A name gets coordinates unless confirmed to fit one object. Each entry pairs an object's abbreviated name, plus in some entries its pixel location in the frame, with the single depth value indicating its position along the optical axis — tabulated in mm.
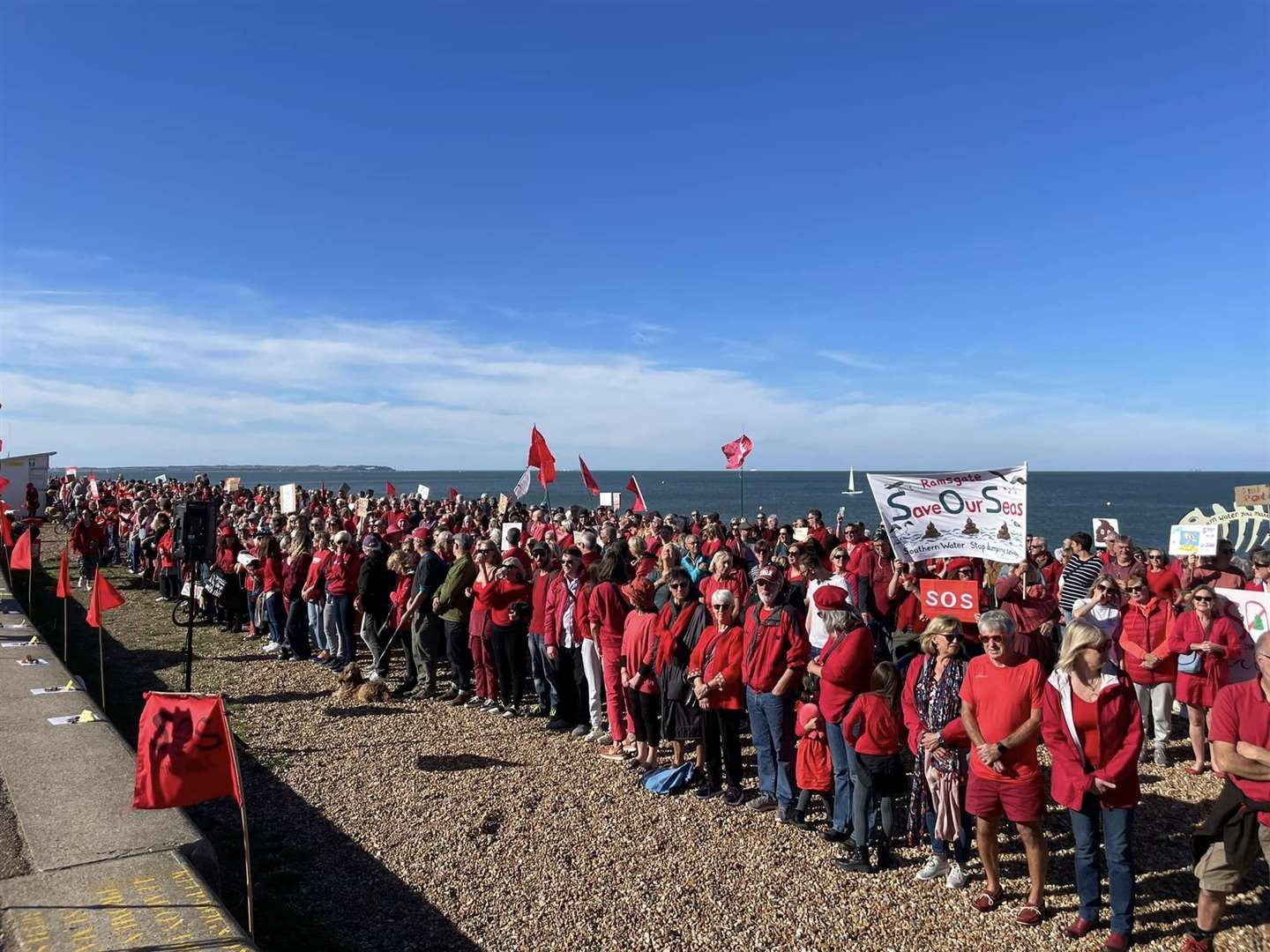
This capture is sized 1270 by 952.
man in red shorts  4715
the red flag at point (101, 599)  9227
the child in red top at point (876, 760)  5387
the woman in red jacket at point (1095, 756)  4430
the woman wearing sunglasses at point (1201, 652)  6945
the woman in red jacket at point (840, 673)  5602
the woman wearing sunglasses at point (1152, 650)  7363
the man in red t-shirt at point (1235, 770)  4086
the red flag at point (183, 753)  4484
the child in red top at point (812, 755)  5922
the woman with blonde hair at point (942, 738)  5203
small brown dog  9641
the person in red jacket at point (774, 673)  6203
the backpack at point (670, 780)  6934
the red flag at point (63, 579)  10586
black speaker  8328
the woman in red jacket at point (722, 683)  6555
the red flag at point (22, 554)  12305
